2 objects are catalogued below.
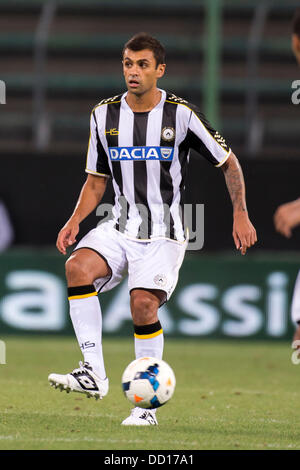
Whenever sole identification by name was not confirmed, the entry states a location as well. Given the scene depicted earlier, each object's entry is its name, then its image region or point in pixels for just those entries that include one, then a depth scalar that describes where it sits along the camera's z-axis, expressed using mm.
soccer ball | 10875
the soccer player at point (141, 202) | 11539
